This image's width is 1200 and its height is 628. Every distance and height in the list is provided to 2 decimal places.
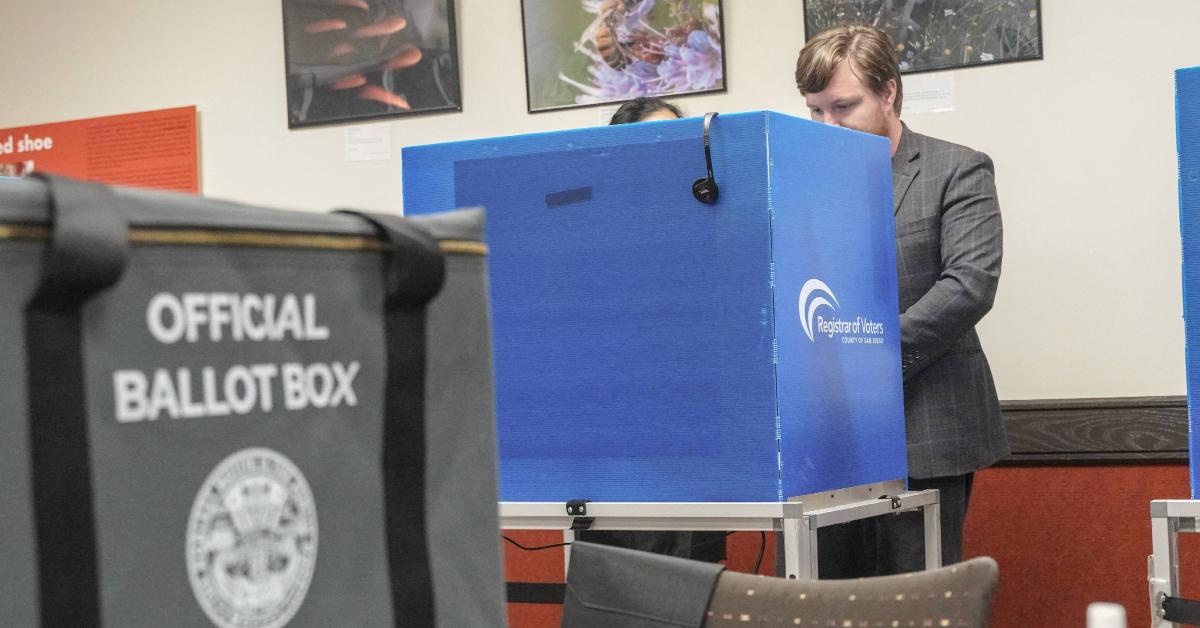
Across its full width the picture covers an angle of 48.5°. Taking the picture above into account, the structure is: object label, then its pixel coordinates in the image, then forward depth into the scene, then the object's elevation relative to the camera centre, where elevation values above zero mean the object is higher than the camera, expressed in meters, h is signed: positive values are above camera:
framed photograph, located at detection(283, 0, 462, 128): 3.44 +0.68
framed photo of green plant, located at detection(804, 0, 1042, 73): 2.87 +0.57
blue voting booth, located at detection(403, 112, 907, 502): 1.58 -0.01
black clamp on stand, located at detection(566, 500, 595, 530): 1.66 -0.26
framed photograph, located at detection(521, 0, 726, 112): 3.16 +0.62
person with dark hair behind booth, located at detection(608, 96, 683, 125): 2.58 +0.38
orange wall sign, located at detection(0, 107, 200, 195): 3.79 +0.53
